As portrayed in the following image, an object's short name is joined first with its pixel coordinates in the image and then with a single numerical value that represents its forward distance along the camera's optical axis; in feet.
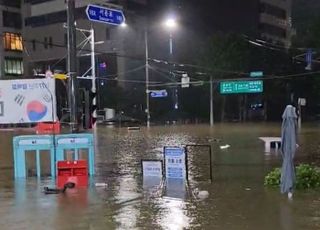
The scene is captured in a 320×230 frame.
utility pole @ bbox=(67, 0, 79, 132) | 52.07
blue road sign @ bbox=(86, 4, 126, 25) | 59.36
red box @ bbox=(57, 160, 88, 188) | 44.80
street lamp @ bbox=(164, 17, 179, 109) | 240.53
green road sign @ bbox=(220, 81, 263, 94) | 215.51
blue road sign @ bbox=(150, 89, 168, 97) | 238.27
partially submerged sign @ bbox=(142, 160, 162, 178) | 49.19
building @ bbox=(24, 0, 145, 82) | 263.29
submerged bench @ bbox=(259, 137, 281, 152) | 82.69
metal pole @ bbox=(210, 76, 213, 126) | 229.66
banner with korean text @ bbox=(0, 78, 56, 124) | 52.11
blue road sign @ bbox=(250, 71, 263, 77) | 212.84
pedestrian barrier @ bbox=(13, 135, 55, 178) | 51.34
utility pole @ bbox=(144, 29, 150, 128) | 230.07
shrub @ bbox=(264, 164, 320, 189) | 41.22
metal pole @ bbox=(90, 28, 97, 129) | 52.74
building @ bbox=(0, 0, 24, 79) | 303.27
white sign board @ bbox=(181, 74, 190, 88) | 221.25
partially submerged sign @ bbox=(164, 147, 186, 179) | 46.62
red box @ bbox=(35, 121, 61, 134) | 88.45
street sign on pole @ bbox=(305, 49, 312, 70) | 162.81
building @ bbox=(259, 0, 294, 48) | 316.81
